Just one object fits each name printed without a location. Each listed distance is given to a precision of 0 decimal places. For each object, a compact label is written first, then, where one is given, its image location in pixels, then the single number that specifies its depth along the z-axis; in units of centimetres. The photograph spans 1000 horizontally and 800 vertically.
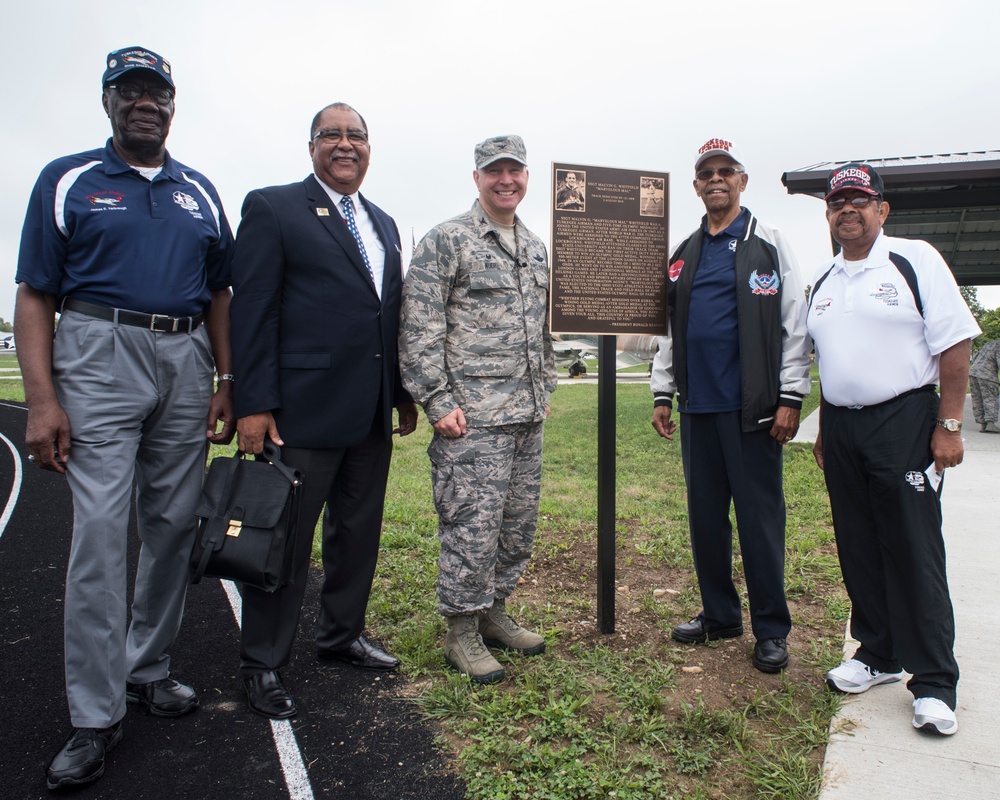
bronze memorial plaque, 360
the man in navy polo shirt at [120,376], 262
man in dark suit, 299
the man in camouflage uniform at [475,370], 323
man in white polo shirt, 286
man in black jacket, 340
